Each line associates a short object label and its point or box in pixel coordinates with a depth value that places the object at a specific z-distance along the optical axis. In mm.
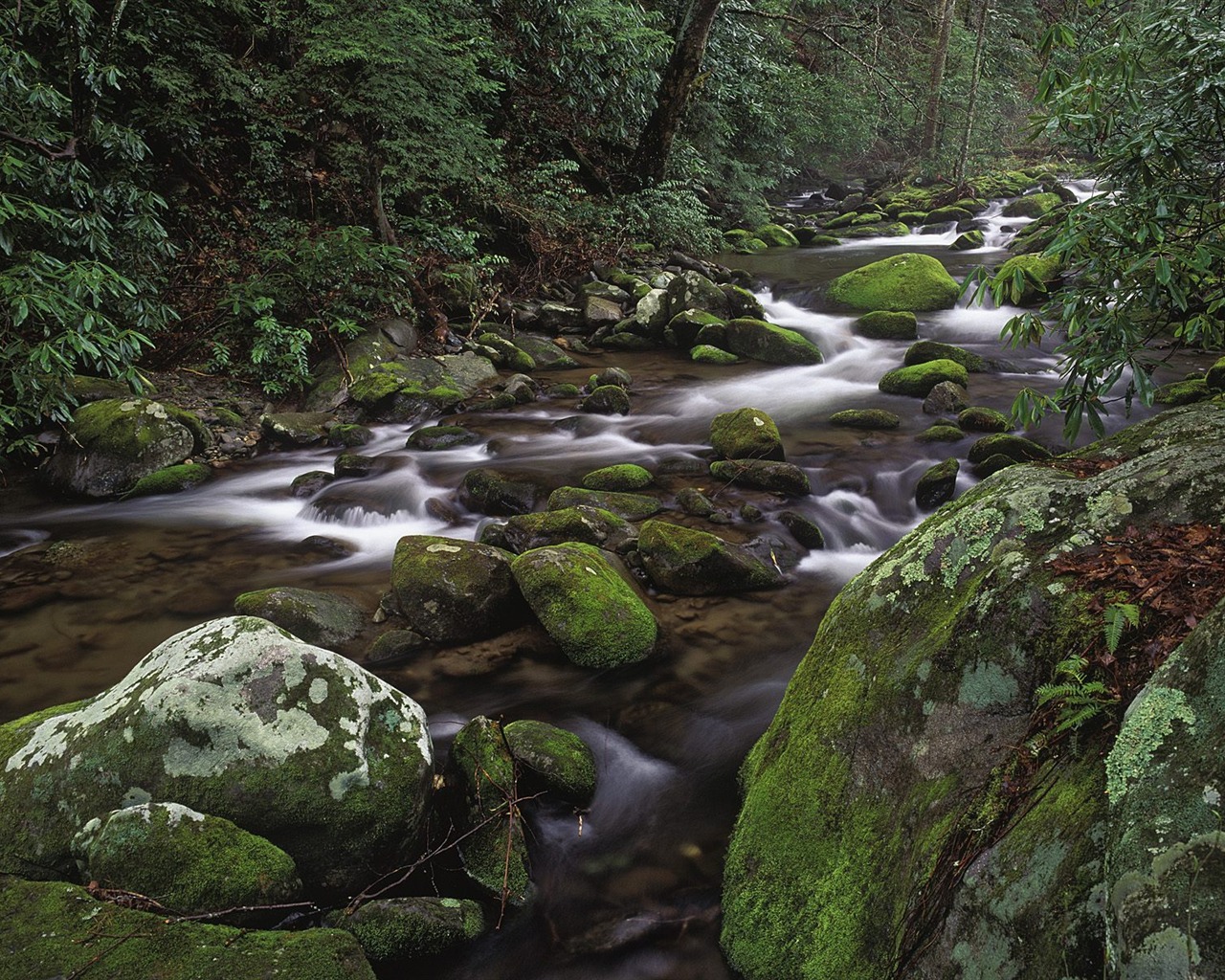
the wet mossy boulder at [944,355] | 9922
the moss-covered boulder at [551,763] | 3475
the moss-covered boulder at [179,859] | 2338
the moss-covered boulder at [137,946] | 1999
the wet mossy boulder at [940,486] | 6590
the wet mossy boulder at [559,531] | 5645
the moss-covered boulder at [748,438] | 7301
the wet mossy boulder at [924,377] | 8992
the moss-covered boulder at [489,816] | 3016
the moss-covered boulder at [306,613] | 4754
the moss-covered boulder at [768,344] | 10922
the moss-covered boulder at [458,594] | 4770
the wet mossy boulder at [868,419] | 8266
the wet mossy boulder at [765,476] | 6773
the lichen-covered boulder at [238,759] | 2660
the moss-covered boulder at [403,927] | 2605
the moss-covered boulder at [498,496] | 6770
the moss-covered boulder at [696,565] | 5250
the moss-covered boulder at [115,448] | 7070
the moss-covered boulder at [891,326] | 11398
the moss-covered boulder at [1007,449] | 6664
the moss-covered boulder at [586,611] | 4520
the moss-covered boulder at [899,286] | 12477
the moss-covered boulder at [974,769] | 1458
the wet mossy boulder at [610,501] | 6328
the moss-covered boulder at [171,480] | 7176
